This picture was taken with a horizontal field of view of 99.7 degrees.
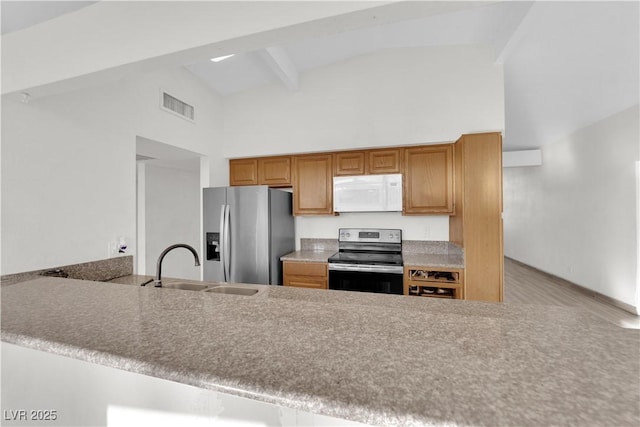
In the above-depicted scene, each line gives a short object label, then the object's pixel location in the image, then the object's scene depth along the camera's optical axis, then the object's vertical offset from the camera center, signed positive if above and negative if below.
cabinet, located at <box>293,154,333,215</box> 3.35 +0.40
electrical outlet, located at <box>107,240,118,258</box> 2.10 -0.25
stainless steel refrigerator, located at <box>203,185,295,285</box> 2.96 -0.20
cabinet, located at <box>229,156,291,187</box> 3.54 +0.61
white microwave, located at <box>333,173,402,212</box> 3.05 +0.26
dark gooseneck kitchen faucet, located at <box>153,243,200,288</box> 1.47 -0.31
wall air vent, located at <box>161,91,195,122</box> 2.69 +1.16
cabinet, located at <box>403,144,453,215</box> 2.97 +0.40
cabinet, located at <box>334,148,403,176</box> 3.16 +0.65
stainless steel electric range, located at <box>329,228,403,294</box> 2.71 -0.54
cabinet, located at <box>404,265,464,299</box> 2.62 -0.65
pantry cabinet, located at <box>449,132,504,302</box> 2.52 -0.03
